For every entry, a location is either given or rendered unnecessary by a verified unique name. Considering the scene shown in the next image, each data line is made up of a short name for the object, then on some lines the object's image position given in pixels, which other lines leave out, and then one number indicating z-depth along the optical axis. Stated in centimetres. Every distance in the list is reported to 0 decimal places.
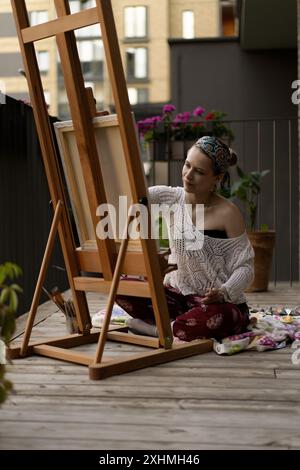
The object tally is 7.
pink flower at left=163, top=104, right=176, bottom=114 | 1019
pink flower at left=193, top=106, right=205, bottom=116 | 977
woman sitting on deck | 513
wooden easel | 426
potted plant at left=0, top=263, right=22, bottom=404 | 269
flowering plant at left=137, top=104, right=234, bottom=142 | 1001
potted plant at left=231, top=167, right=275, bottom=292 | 876
